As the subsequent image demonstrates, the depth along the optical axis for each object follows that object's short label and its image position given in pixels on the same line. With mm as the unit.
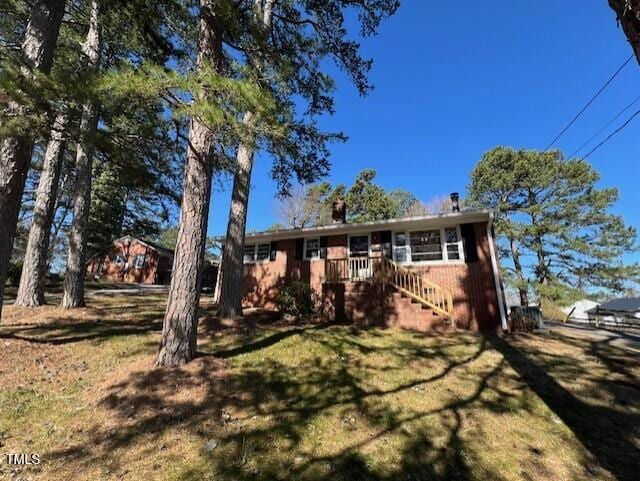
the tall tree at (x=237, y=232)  8219
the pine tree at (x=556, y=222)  18109
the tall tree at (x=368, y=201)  25078
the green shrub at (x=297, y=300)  10172
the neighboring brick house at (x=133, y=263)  25859
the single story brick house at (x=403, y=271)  9516
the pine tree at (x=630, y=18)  1787
